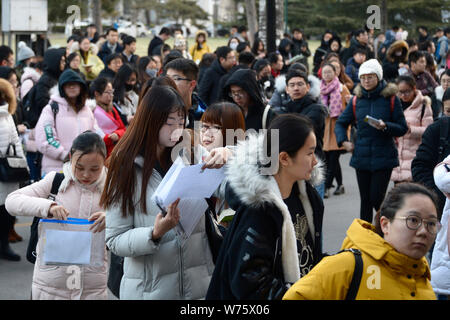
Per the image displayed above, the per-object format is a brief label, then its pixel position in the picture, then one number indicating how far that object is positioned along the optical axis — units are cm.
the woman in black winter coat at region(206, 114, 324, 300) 297
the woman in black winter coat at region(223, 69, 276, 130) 655
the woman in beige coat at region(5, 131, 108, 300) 444
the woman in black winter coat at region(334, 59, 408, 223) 766
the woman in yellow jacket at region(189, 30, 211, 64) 1873
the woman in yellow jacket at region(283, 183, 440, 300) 282
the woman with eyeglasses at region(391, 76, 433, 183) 846
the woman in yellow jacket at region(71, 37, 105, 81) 1303
